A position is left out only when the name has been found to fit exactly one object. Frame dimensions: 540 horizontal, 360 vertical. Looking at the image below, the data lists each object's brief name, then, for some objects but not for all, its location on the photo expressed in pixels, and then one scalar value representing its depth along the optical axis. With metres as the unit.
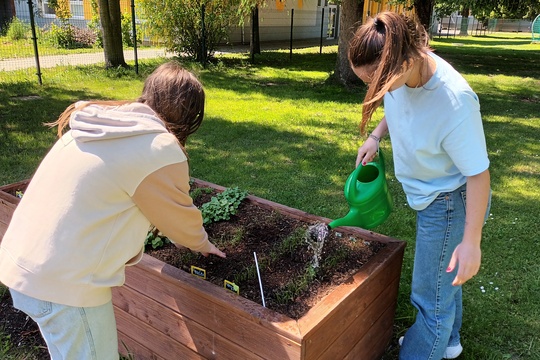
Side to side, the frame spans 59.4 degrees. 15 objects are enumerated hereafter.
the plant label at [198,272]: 1.95
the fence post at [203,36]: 10.51
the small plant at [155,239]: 2.31
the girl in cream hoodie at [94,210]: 1.42
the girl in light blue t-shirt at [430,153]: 1.49
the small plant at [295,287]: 1.88
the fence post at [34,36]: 7.71
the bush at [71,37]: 14.38
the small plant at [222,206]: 2.62
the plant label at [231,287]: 1.80
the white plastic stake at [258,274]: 1.84
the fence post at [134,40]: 9.16
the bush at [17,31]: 13.75
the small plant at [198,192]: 2.90
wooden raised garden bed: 1.62
